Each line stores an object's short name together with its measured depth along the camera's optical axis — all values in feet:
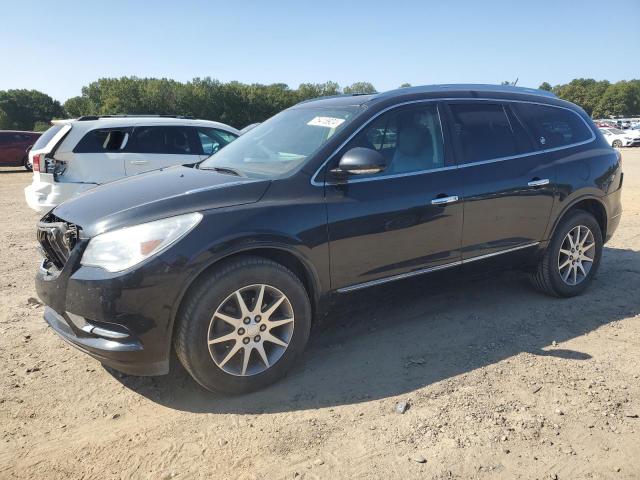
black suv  9.76
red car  66.95
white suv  24.39
